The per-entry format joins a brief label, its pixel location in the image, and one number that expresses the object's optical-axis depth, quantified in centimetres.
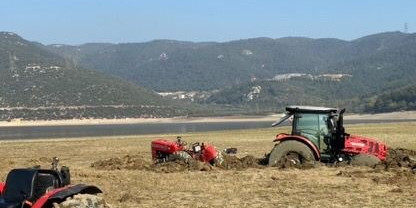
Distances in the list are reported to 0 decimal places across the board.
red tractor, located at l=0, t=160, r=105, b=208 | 1029
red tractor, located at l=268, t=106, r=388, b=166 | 1989
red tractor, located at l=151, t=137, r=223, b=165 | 2112
